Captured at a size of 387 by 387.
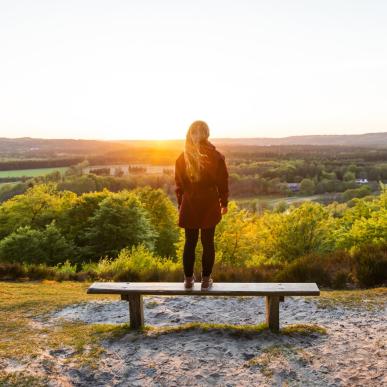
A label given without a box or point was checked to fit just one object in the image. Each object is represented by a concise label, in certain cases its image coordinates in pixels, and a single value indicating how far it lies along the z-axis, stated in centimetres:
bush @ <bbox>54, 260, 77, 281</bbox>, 1594
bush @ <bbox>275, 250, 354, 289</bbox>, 1164
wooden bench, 653
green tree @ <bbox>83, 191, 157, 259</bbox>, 3722
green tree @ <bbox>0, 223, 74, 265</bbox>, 3325
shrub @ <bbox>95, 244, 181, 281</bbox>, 1446
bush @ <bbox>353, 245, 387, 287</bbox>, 1108
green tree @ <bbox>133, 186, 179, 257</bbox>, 4988
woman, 633
